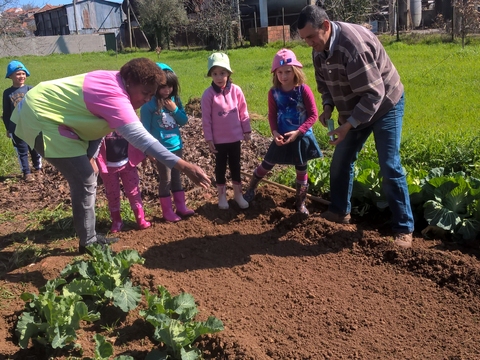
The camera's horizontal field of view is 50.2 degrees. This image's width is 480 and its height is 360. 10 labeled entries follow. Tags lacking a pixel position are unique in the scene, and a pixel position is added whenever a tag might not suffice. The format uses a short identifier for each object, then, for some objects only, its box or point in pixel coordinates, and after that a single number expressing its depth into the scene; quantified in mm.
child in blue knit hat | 6562
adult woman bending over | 3410
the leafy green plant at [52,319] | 2963
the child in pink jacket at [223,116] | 4699
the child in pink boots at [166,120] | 4574
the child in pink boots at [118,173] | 4594
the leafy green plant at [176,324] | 2809
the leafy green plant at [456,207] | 4105
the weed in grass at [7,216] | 5277
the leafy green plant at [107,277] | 3328
